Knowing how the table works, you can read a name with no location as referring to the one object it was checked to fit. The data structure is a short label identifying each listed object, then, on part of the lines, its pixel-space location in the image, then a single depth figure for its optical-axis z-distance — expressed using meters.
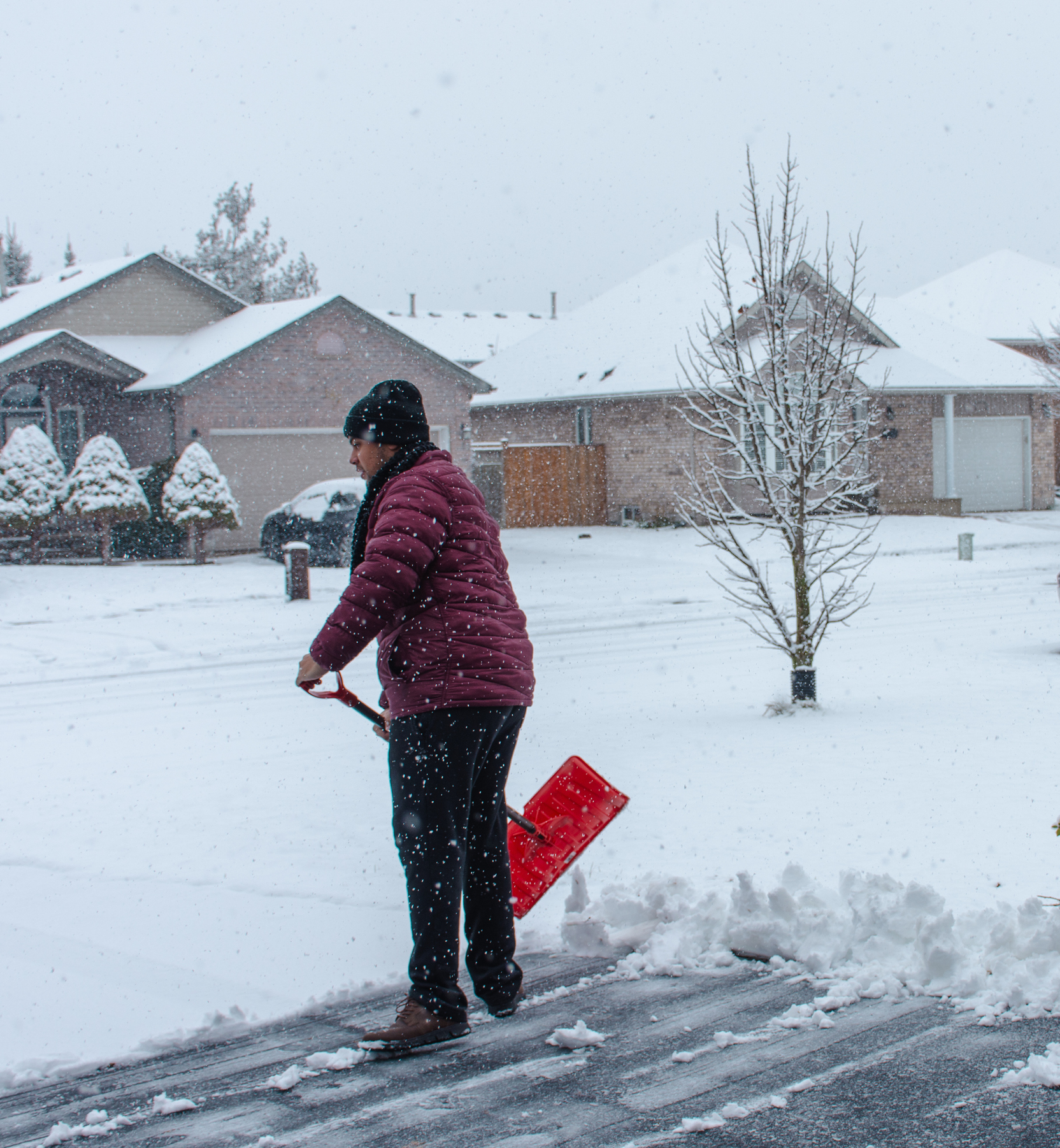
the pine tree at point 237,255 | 55.38
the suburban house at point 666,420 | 30.50
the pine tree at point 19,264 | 71.50
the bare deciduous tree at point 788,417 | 8.77
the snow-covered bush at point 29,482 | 23.12
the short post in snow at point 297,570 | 17.31
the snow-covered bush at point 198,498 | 23.89
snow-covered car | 22.45
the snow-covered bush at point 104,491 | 23.31
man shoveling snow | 3.75
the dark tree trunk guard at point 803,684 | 8.99
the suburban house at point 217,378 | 26.33
